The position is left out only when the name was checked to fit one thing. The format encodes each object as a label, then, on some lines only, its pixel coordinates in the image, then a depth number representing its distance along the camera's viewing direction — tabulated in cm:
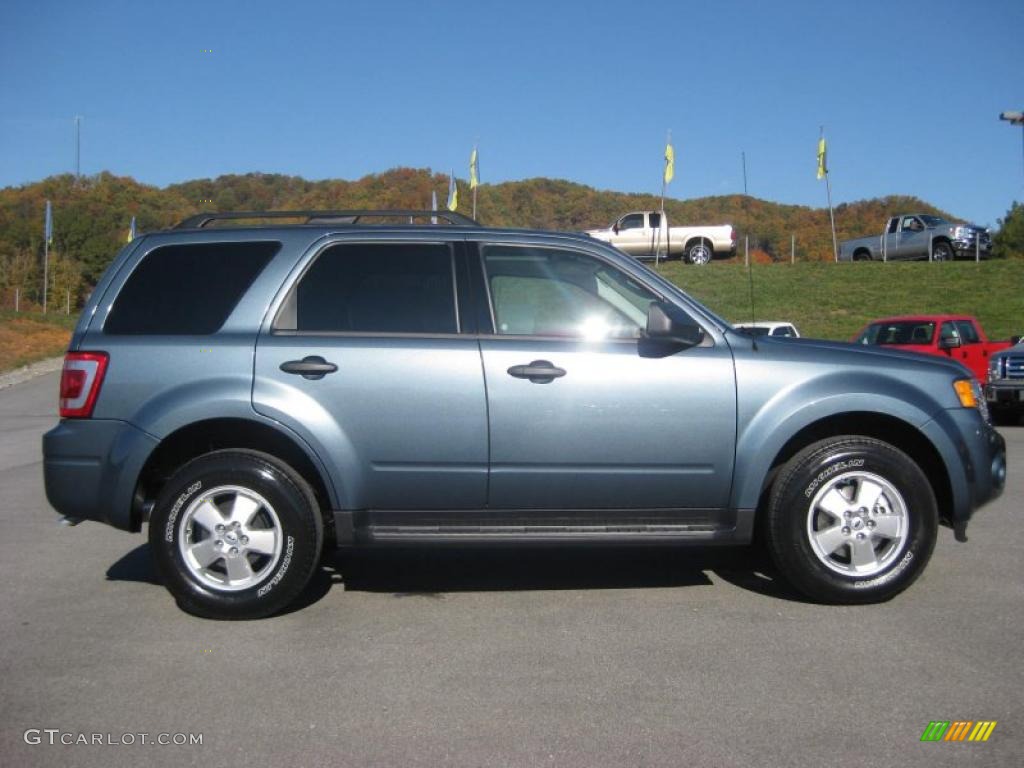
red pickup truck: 1639
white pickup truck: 3691
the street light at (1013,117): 2877
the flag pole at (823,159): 4138
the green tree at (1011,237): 6894
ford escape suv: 485
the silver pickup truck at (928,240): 3509
